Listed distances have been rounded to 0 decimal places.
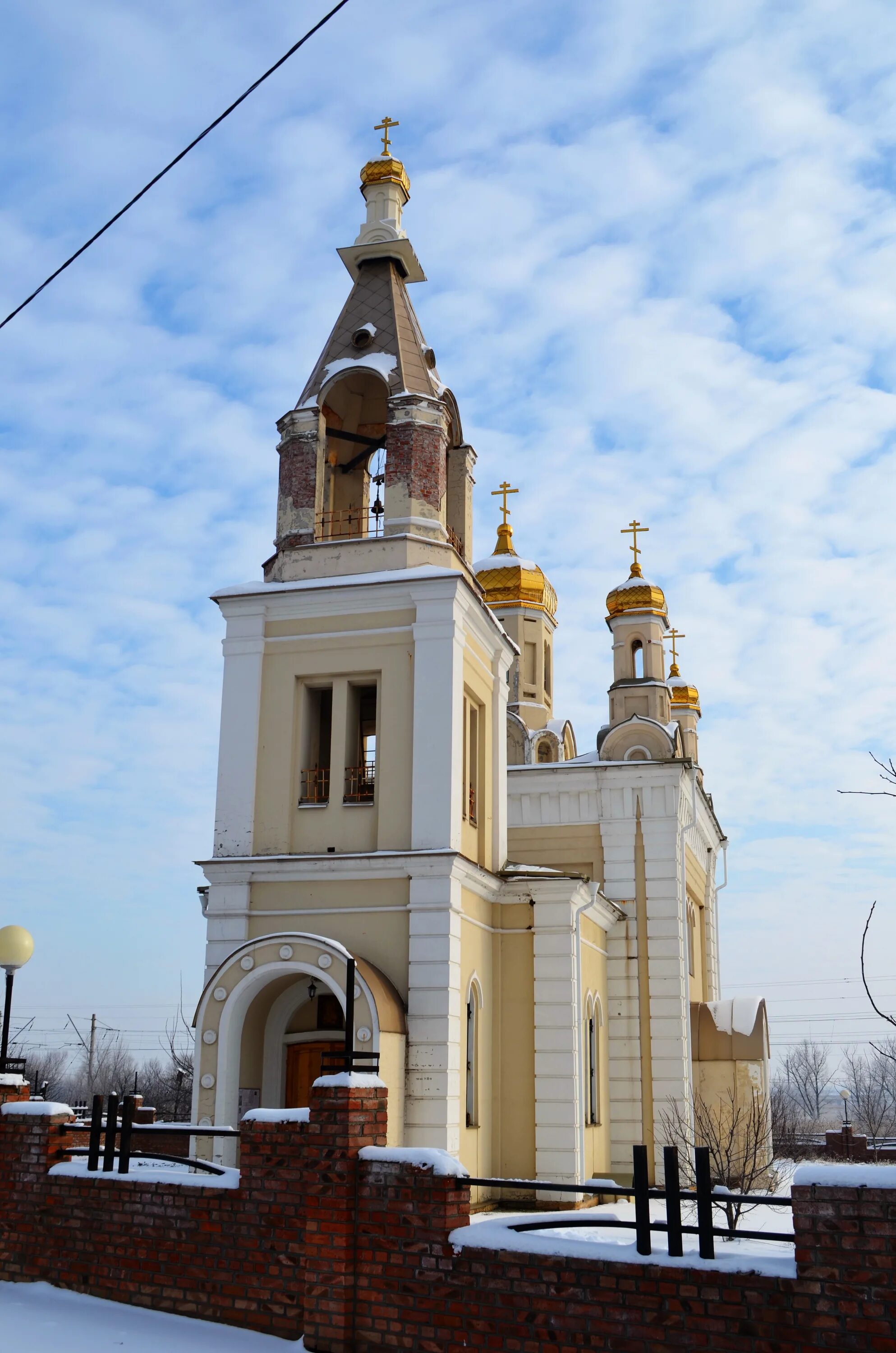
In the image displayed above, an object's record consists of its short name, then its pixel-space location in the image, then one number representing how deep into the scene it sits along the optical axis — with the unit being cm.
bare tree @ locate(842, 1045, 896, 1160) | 5350
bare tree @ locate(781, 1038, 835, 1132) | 7962
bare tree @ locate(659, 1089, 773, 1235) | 1633
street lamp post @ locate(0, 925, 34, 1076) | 977
